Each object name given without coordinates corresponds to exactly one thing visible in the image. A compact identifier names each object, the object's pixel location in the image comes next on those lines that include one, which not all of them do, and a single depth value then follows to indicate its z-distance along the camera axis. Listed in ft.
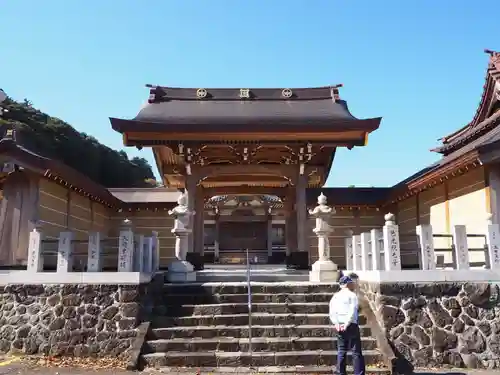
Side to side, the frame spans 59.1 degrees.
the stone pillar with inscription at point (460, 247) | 27.30
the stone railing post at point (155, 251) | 34.03
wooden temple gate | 38.96
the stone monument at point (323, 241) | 32.53
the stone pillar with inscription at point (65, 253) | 27.86
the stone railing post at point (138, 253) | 29.86
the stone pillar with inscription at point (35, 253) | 27.89
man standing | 19.24
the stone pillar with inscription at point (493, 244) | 27.22
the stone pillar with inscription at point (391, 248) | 26.94
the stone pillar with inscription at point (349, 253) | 34.86
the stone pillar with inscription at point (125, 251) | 27.81
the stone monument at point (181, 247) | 34.09
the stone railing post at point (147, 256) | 31.82
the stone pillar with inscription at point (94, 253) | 27.96
